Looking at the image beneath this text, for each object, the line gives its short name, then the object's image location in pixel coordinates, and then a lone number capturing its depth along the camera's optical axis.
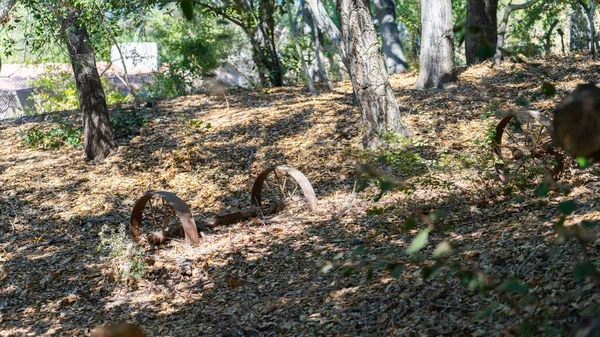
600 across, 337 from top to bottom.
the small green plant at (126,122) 11.77
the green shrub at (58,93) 18.30
